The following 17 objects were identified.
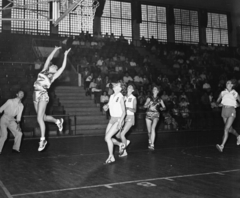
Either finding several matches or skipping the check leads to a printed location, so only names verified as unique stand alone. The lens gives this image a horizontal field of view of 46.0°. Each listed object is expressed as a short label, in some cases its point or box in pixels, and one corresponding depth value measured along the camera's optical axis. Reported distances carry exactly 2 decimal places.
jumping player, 5.96
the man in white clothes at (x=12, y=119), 7.37
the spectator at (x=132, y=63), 18.81
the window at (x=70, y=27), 22.85
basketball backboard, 9.95
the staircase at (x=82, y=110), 12.70
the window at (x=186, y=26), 27.11
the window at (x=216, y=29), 28.23
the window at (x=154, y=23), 26.16
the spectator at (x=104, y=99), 13.93
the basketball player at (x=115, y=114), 5.86
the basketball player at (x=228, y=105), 7.27
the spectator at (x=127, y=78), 16.07
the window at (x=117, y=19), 24.88
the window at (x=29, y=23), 21.25
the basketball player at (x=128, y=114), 6.96
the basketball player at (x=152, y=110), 7.88
